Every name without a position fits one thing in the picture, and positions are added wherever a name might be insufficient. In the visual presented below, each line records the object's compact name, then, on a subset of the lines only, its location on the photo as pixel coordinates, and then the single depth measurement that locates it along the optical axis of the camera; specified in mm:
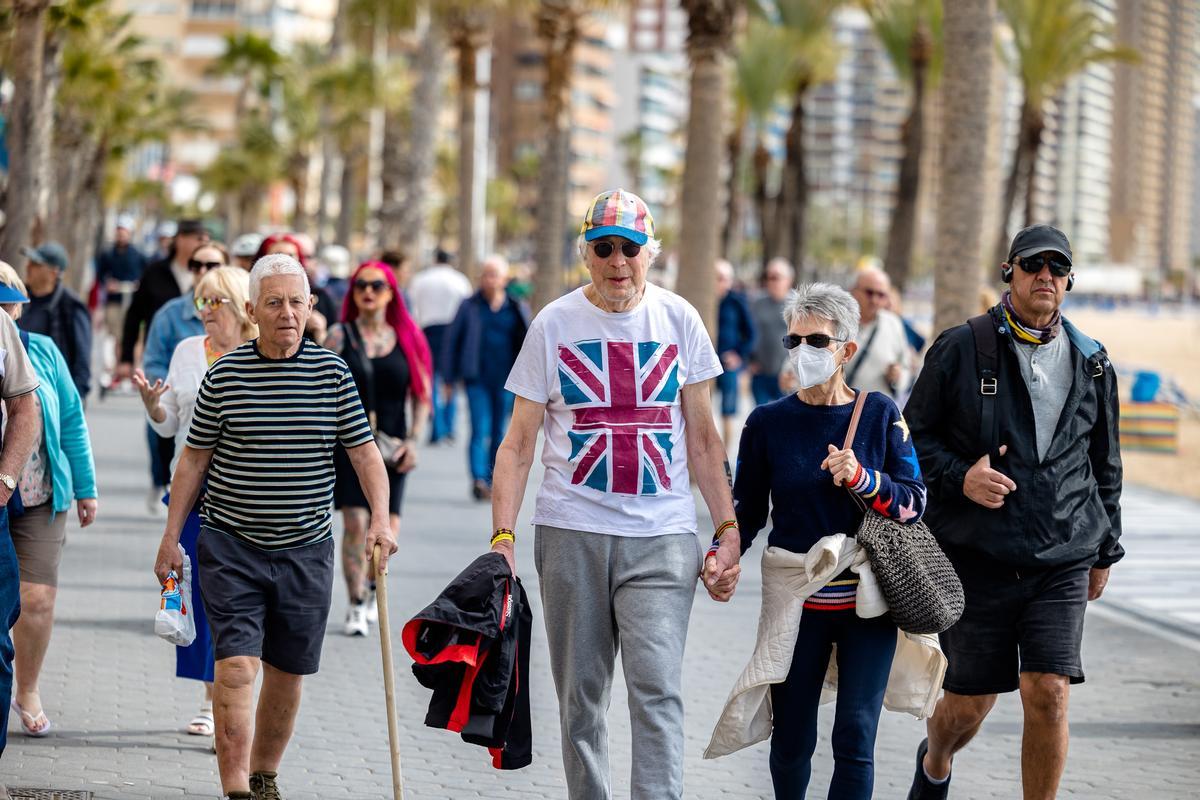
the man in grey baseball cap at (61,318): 18453
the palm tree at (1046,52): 76812
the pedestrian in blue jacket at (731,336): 34187
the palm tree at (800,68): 87312
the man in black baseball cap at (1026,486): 10914
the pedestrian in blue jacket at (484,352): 29562
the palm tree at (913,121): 68062
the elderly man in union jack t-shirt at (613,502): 10078
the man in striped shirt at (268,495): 10836
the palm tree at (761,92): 103750
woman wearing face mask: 10039
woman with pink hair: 18047
